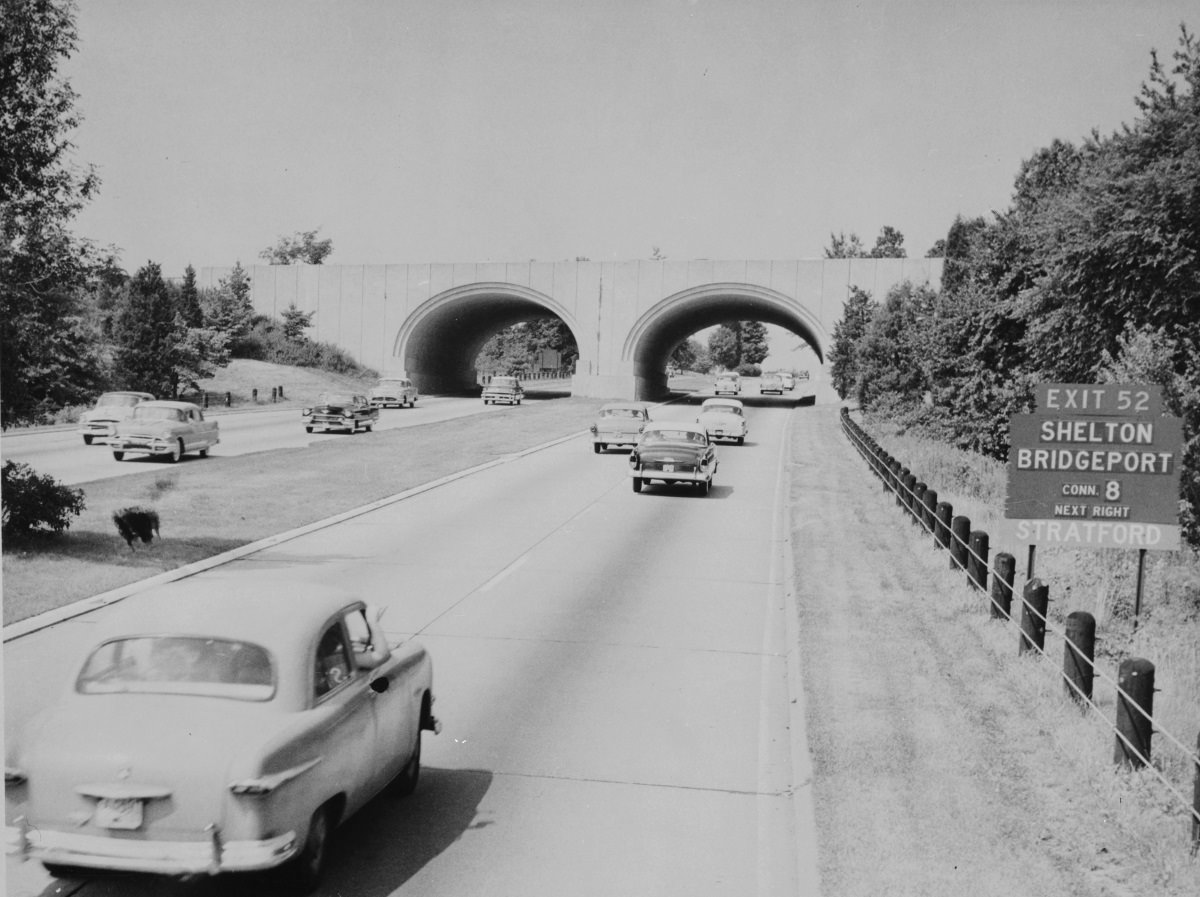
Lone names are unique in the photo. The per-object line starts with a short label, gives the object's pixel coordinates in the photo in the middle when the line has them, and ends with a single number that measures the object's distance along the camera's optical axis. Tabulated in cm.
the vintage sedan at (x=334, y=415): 4266
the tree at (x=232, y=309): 7344
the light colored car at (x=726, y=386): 7465
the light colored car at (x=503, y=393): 6481
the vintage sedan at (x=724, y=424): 4212
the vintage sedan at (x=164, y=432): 3003
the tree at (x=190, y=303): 6581
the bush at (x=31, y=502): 1608
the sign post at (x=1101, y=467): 1311
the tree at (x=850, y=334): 6078
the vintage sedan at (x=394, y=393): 6159
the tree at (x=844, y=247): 14162
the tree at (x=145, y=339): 5012
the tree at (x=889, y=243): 13388
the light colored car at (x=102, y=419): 3422
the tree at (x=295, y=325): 7650
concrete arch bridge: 6812
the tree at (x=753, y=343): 17375
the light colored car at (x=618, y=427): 3750
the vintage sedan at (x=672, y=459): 2717
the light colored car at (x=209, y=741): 601
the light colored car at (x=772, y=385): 8429
